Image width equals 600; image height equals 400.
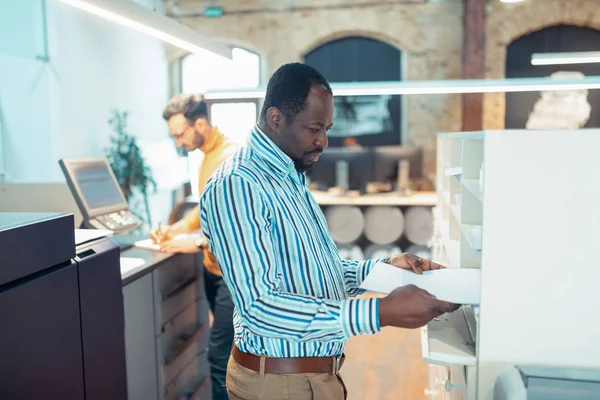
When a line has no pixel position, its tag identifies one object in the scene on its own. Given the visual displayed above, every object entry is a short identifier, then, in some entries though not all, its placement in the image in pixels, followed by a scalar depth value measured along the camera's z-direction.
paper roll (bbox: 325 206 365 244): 5.39
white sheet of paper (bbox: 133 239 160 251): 2.57
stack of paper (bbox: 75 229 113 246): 1.64
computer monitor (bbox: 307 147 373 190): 5.73
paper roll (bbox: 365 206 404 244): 5.36
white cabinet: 1.39
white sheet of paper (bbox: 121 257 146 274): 2.18
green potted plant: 4.93
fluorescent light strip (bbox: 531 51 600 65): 3.81
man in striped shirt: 1.17
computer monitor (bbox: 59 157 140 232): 2.29
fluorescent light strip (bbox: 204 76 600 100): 2.40
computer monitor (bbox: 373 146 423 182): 5.71
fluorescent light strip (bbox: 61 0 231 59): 1.78
